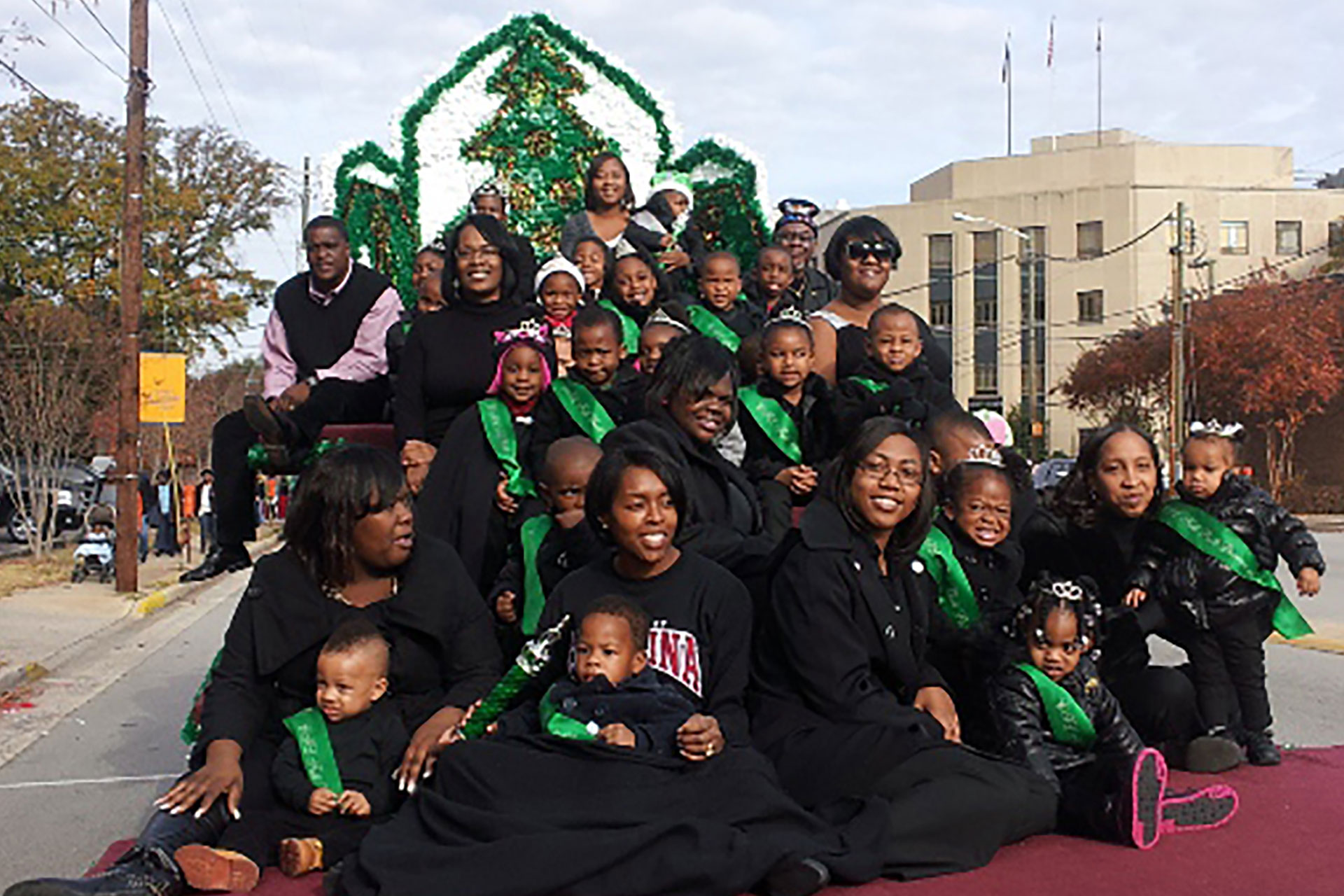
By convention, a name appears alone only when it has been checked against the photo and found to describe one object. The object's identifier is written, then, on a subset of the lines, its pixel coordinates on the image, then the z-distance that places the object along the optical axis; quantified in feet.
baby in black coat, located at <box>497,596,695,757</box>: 13.07
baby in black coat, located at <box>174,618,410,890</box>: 13.15
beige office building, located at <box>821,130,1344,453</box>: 166.09
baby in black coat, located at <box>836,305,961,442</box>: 18.56
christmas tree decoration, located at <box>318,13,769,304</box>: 26.43
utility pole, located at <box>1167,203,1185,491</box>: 95.30
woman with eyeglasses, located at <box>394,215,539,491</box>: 19.67
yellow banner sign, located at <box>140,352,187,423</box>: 62.08
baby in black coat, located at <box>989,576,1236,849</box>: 14.19
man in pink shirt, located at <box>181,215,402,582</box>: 21.91
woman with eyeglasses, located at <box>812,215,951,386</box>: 20.92
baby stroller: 60.64
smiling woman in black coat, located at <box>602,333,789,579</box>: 16.94
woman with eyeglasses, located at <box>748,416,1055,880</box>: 12.94
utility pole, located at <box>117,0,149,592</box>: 56.49
